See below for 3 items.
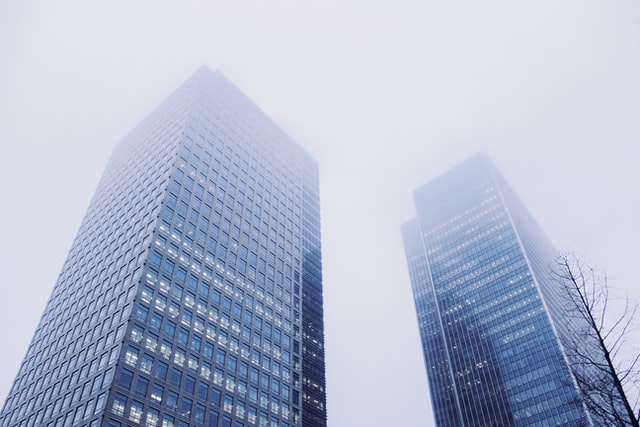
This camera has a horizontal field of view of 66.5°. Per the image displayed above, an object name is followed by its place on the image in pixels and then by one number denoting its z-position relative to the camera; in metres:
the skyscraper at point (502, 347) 151.62
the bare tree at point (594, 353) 18.17
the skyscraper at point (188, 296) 74.50
